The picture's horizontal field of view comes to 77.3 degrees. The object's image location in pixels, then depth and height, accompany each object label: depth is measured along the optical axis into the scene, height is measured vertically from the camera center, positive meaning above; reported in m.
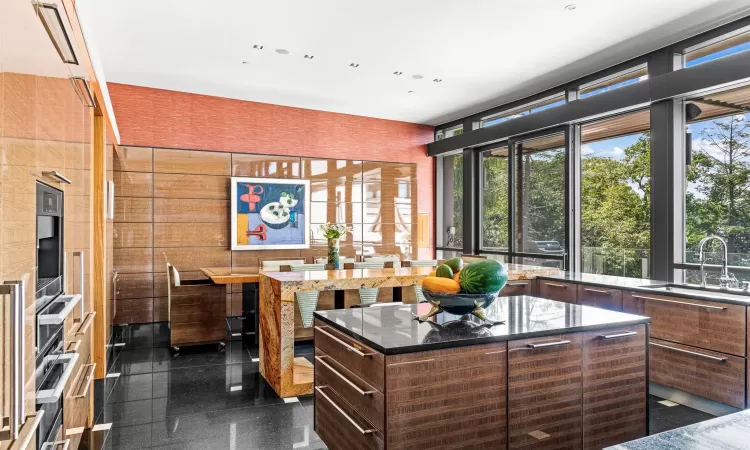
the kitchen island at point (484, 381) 1.68 -0.61
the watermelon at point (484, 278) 1.95 -0.22
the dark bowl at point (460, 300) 1.98 -0.33
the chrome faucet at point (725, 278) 3.64 -0.42
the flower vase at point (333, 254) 5.45 -0.34
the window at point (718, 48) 4.46 +1.76
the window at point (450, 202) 8.77 +0.44
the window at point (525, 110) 6.66 +1.78
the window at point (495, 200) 7.50 +0.41
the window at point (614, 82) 5.42 +1.76
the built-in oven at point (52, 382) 1.49 -0.54
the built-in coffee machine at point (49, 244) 1.59 -0.07
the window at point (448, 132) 8.76 +1.78
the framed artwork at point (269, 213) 7.24 +0.18
